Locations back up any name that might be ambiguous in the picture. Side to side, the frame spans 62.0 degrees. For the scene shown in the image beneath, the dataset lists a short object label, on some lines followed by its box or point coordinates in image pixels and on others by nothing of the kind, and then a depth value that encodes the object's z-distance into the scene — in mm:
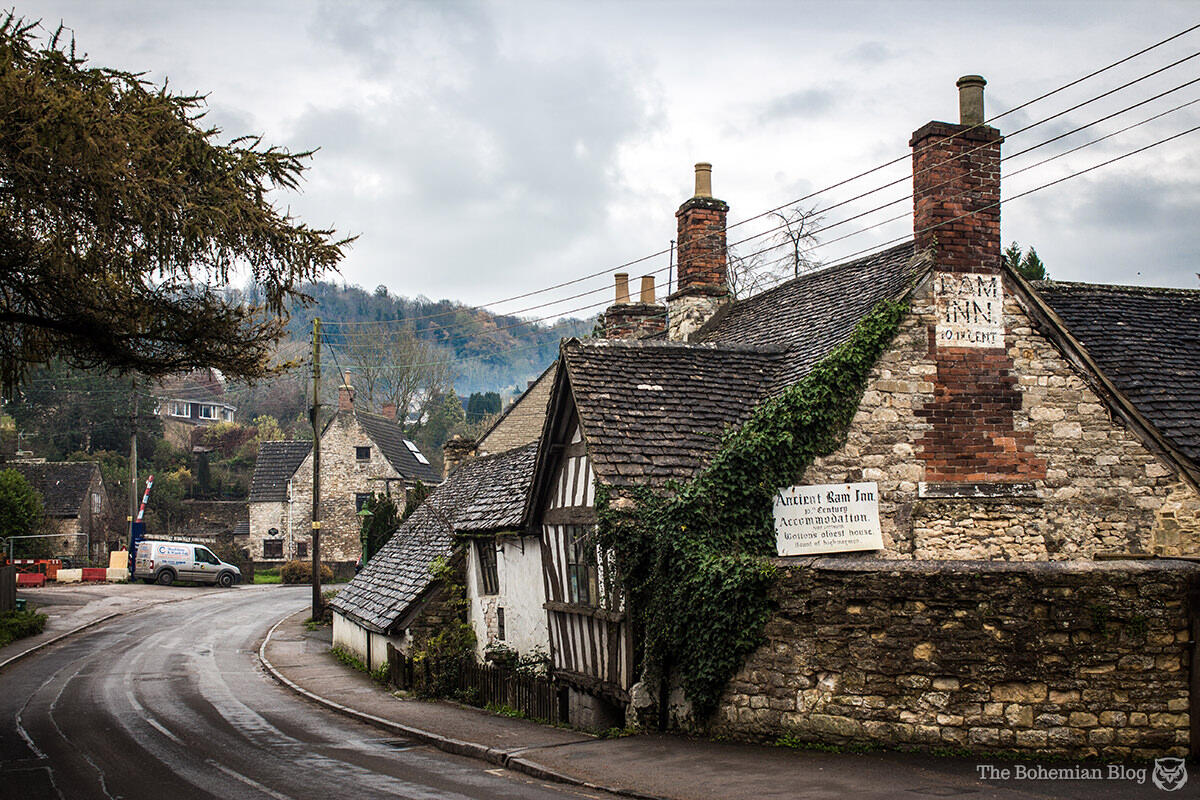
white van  46125
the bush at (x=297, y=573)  48938
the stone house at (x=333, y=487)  54344
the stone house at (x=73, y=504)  52188
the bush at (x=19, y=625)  25766
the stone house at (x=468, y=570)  15867
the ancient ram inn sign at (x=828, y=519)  12656
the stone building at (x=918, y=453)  9570
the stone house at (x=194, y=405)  87812
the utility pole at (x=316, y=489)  29453
